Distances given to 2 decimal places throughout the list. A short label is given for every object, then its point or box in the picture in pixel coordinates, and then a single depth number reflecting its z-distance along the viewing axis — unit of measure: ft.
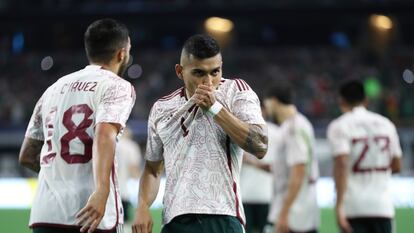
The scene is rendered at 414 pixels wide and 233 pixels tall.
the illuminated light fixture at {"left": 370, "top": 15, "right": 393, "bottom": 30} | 228.22
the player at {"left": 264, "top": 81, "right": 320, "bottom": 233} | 53.31
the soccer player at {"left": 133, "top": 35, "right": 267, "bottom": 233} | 28.48
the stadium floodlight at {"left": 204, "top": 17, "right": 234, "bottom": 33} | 237.66
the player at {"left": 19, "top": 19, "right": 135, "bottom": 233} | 29.76
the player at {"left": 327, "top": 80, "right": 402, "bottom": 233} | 49.62
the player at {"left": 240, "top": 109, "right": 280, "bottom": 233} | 64.08
